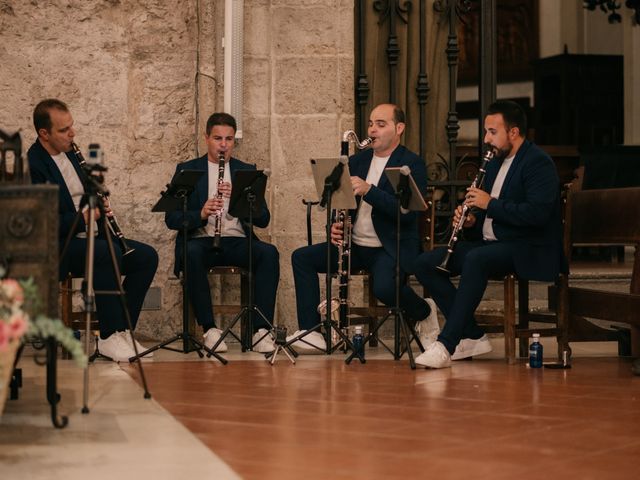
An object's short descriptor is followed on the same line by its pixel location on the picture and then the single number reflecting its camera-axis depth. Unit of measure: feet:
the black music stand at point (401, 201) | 27.43
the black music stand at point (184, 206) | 26.85
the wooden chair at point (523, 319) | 28.34
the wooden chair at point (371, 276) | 30.71
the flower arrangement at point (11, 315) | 16.20
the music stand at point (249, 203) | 28.43
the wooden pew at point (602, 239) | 27.51
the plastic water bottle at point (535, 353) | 27.19
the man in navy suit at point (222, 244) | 30.28
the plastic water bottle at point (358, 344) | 28.17
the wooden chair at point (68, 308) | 29.19
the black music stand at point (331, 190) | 27.70
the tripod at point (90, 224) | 21.07
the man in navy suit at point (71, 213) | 28.39
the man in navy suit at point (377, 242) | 29.81
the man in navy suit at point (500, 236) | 27.49
